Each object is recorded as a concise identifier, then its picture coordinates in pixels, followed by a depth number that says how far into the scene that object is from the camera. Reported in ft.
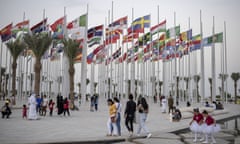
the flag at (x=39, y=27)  116.41
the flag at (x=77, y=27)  105.50
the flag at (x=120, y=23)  112.06
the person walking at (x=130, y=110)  34.53
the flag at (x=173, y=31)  121.91
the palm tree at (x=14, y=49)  114.21
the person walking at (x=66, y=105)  66.50
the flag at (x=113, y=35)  118.58
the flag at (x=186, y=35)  128.67
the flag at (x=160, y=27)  119.44
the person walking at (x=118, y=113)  34.45
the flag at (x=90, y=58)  159.17
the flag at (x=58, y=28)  107.86
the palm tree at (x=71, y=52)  97.40
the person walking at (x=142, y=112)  35.42
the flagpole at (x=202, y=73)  132.97
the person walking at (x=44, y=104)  66.23
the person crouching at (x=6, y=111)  58.29
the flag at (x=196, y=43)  131.34
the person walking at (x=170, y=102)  74.35
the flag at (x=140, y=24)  113.60
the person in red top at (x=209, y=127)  31.12
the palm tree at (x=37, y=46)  93.04
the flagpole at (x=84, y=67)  105.95
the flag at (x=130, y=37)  120.84
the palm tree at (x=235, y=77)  273.33
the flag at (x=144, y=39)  131.75
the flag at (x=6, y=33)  118.42
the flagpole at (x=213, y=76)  127.95
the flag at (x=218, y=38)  120.57
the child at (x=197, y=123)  32.42
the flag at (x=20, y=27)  119.85
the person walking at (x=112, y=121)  34.27
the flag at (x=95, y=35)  115.75
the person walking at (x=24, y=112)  58.55
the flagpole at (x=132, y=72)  124.16
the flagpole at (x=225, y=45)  151.23
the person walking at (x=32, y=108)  56.54
